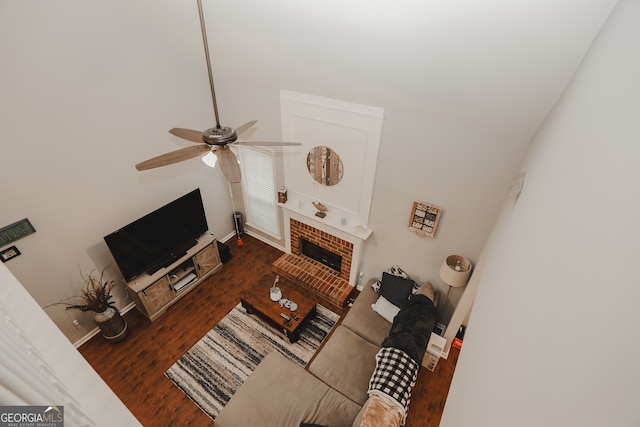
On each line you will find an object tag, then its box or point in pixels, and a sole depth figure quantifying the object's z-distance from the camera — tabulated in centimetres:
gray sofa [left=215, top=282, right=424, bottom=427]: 318
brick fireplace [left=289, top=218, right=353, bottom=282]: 489
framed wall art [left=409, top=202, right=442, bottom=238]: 378
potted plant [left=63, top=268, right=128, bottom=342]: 402
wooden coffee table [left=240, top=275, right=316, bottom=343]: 431
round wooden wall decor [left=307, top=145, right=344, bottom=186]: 424
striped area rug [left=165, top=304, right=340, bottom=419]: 388
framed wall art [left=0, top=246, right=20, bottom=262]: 331
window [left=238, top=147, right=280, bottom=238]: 515
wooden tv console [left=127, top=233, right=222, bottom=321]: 442
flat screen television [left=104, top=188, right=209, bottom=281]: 411
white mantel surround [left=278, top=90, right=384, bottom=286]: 379
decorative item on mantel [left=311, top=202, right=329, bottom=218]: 470
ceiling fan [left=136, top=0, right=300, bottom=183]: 202
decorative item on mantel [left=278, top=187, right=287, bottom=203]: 499
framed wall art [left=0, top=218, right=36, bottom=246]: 326
